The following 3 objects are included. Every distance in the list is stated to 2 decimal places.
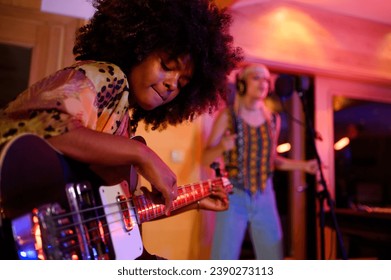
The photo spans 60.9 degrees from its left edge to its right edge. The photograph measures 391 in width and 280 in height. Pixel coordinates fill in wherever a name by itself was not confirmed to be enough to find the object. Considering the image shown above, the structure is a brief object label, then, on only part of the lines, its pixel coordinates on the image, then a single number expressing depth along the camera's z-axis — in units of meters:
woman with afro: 0.54
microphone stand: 1.31
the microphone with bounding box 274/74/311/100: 1.40
